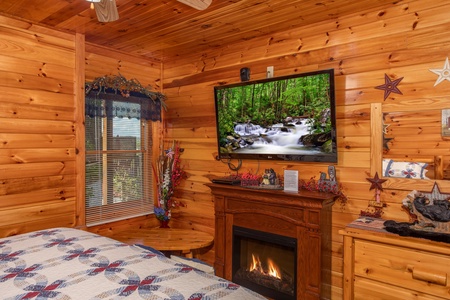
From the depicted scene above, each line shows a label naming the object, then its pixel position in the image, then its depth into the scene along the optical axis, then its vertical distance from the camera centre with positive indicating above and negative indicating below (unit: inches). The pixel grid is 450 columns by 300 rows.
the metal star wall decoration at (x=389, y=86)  96.4 +16.8
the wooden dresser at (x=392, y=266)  75.3 -29.6
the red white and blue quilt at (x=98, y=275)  52.8 -23.5
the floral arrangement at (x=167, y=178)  146.8 -15.5
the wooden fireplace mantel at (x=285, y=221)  102.9 -26.3
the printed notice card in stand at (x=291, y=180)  110.7 -12.4
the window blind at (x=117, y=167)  134.8 -10.2
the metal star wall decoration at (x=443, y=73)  88.7 +19.0
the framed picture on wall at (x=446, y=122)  88.1 +5.7
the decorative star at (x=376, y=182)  98.5 -11.5
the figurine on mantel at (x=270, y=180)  117.4 -12.9
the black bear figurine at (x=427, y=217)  78.9 -18.3
